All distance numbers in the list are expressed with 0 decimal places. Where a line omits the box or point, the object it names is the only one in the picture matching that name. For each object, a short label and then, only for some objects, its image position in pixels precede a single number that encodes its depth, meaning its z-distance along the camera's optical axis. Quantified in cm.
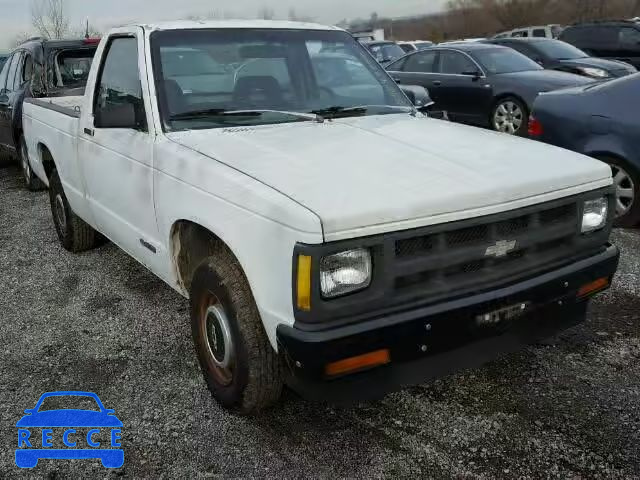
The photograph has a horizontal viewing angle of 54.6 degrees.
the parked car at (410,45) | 2263
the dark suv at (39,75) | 746
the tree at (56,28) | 2264
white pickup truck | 232
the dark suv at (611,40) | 1567
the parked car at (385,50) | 1773
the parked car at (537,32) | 2374
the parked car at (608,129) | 529
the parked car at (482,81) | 914
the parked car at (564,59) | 1064
